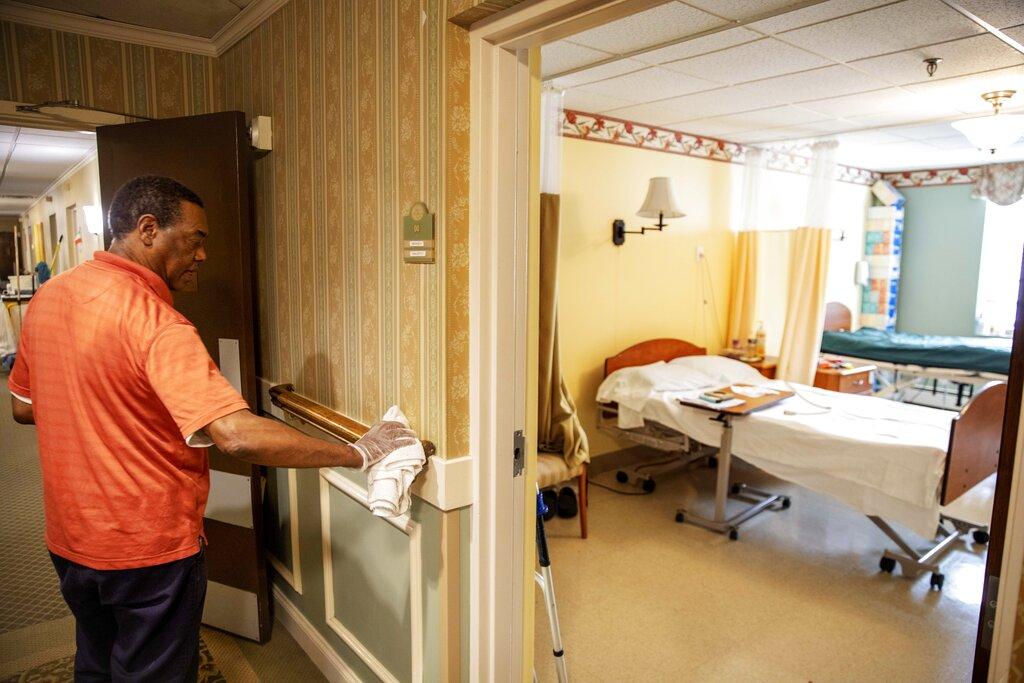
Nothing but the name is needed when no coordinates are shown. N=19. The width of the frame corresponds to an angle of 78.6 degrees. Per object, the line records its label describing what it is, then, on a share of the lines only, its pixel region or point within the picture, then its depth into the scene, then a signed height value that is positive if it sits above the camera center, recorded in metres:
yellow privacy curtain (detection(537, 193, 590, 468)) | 3.28 -0.62
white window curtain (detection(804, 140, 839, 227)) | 4.70 +0.59
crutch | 1.88 -0.97
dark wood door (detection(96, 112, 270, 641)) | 2.32 -0.13
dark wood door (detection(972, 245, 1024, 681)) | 0.94 -0.38
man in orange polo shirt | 1.30 -0.39
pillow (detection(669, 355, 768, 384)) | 4.37 -0.75
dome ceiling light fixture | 3.45 +0.76
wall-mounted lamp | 4.10 +0.39
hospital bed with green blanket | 5.23 -0.79
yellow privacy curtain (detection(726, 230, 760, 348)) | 4.98 -0.18
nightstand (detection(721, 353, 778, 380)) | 4.88 -0.80
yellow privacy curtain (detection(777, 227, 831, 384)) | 4.72 -0.32
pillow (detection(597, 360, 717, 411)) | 3.96 -0.78
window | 6.37 -0.10
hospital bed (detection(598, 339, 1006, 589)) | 2.76 -0.90
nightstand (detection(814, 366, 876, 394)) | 4.84 -0.91
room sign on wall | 1.53 +0.06
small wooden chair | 3.15 -1.08
